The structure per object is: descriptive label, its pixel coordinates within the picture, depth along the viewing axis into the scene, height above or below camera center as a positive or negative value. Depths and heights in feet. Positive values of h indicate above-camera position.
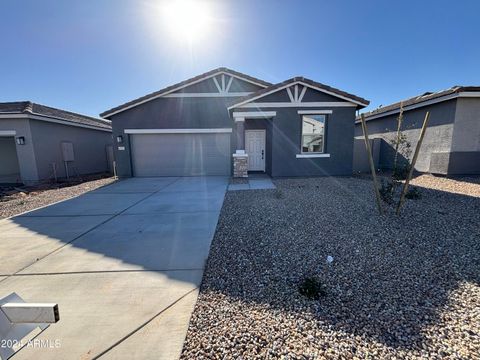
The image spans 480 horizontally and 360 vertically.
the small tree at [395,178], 15.75 -2.47
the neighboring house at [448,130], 27.71 +1.90
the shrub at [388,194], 16.34 -3.76
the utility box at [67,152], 40.98 -0.15
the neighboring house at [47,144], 34.63 +1.39
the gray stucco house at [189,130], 37.93 +3.26
